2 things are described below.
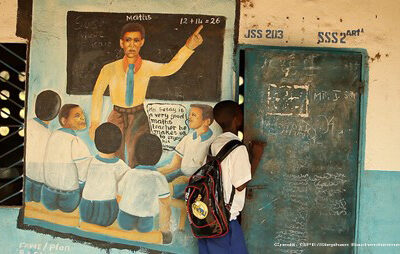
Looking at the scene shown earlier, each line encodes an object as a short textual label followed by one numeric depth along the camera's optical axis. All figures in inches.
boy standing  140.9
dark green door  165.2
